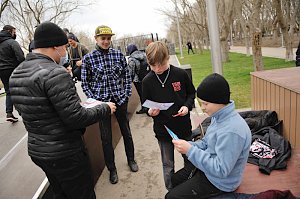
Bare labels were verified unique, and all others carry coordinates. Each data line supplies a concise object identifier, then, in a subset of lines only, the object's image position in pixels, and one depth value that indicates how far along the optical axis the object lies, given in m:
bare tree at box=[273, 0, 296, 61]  10.79
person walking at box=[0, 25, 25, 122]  5.32
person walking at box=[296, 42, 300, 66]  5.21
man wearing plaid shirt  3.35
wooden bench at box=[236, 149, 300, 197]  2.22
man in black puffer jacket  1.88
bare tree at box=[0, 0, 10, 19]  16.10
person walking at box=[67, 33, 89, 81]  4.77
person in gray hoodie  6.47
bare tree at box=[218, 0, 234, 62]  16.86
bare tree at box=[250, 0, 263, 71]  8.27
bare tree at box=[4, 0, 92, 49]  19.26
